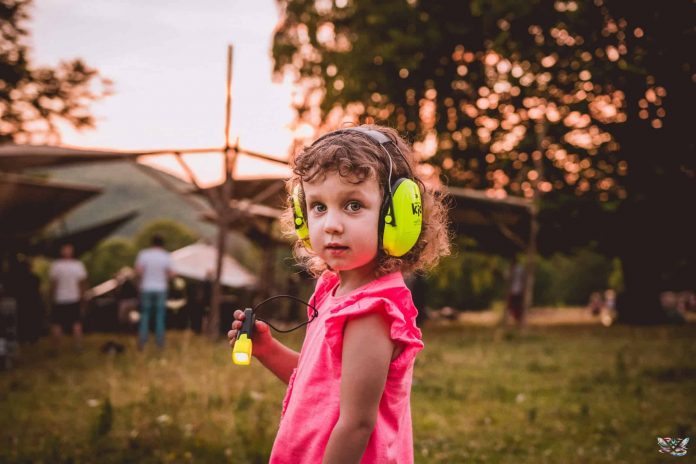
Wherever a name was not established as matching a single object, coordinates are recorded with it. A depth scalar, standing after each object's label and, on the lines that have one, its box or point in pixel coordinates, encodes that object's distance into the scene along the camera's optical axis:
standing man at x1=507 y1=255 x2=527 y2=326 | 20.38
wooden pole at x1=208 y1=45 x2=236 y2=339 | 11.21
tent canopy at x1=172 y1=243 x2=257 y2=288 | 19.59
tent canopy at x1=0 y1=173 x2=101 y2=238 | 12.20
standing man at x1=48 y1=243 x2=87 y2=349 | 11.34
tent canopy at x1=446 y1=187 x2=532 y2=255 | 14.03
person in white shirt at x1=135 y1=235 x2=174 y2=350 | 10.96
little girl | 1.61
